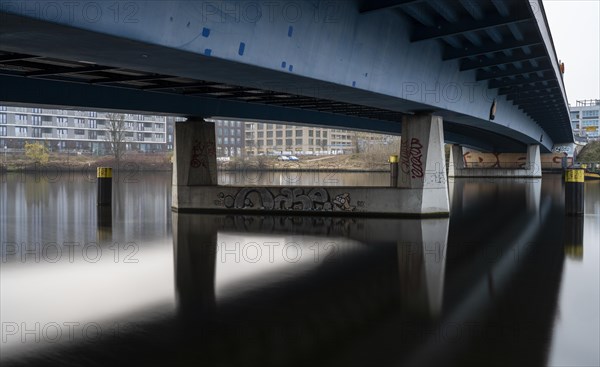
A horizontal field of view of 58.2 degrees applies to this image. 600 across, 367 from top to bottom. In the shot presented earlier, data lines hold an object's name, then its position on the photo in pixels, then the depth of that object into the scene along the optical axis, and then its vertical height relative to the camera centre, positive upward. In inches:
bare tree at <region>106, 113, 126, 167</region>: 4157.5 +382.1
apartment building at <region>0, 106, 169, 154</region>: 4301.2 +438.5
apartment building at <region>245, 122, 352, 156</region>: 5403.5 +395.4
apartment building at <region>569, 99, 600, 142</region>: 7027.6 +676.8
